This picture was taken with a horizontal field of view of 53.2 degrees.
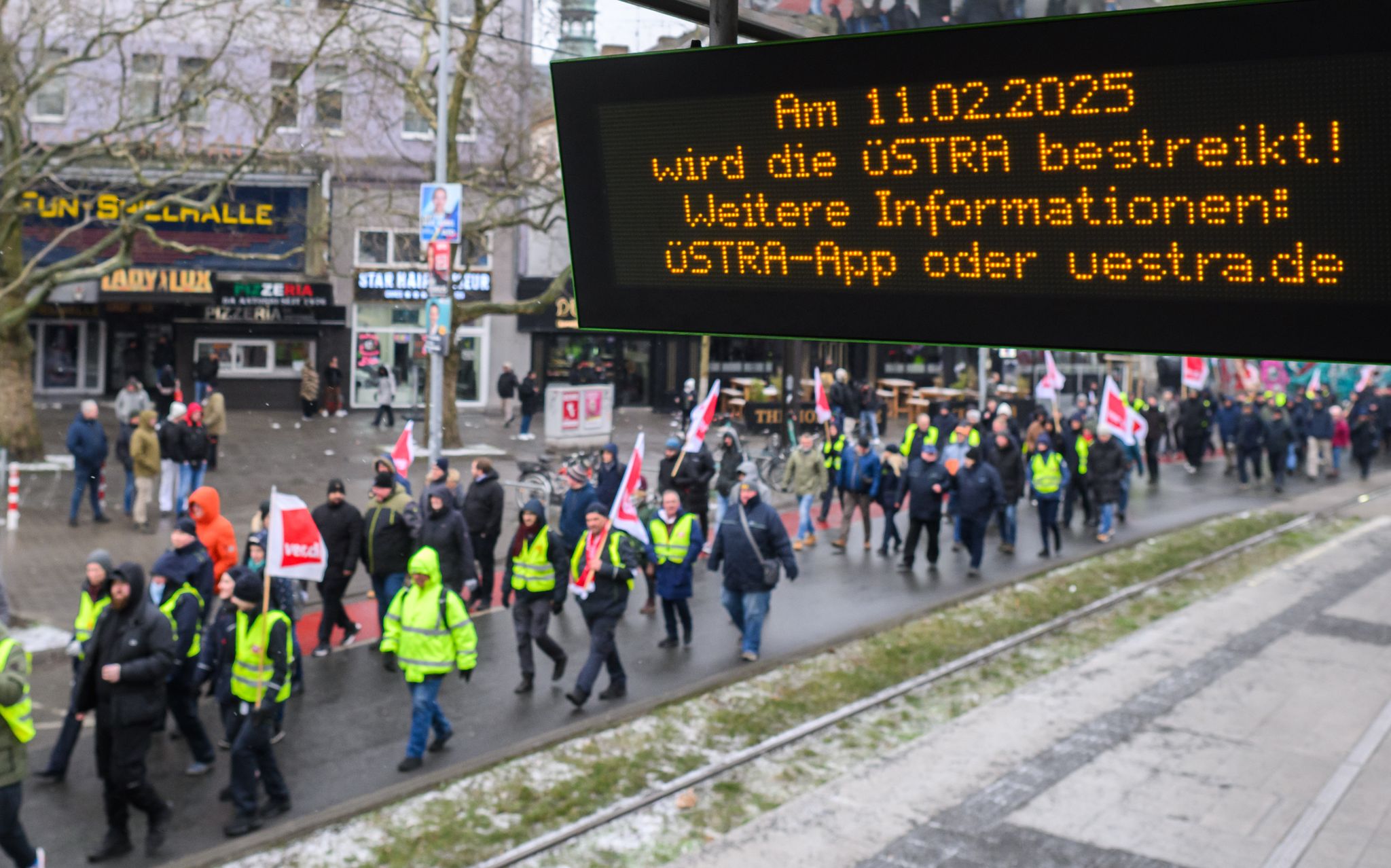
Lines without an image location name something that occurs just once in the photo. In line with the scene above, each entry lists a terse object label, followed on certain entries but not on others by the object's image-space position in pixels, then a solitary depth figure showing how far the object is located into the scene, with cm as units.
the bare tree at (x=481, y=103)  2562
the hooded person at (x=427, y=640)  998
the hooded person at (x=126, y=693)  846
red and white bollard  1816
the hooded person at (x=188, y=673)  980
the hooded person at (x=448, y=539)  1291
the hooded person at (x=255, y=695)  888
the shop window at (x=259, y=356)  3572
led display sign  433
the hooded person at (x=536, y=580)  1193
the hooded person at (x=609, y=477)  1672
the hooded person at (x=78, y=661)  951
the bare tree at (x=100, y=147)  2172
